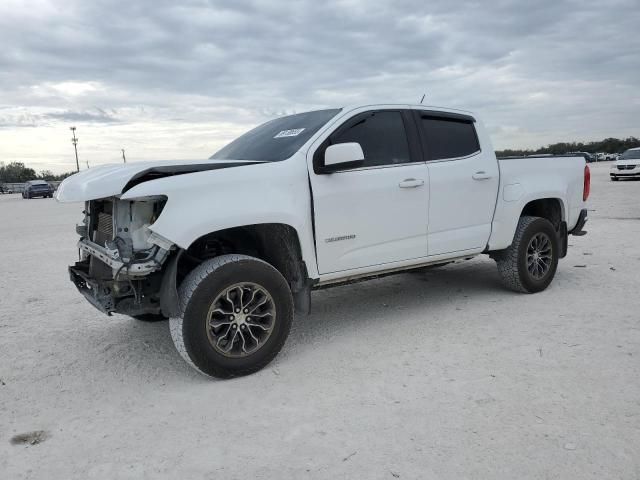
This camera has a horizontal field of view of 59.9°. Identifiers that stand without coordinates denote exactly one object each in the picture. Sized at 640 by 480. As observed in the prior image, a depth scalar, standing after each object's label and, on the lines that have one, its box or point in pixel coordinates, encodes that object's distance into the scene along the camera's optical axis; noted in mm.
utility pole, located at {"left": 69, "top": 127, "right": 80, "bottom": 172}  88400
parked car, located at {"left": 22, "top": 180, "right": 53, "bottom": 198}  42438
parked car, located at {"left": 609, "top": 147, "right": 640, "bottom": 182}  26562
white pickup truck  3701
